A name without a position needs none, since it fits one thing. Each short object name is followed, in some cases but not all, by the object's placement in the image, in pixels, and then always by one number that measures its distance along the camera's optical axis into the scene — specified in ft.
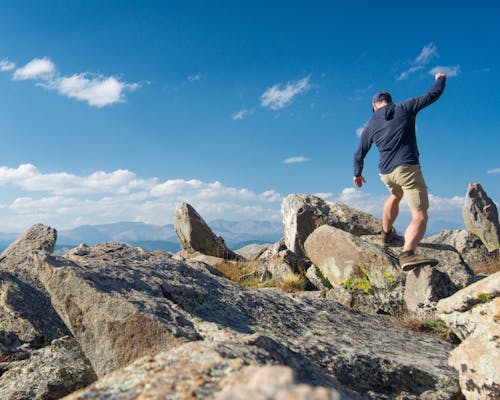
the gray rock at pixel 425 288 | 25.68
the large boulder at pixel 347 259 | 31.42
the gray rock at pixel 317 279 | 38.45
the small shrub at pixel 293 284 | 40.17
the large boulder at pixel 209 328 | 13.84
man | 30.22
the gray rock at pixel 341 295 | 28.77
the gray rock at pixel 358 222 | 50.06
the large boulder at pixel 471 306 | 18.13
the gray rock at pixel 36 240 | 43.72
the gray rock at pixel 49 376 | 14.96
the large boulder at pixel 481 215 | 94.63
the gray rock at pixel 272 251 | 56.68
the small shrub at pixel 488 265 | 46.62
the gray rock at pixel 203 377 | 5.54
